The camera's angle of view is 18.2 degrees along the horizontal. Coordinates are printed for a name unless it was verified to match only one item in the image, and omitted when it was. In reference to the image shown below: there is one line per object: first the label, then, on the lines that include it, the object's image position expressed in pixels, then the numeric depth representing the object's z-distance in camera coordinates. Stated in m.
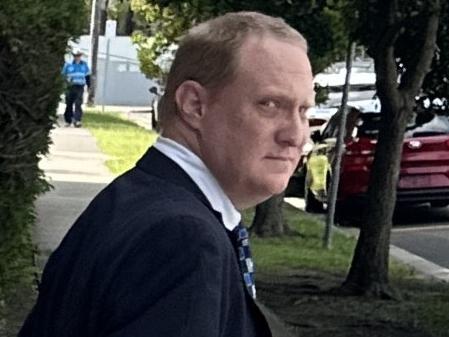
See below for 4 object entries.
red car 18.14
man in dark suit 2.20
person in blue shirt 31.34
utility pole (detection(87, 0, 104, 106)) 45.91
